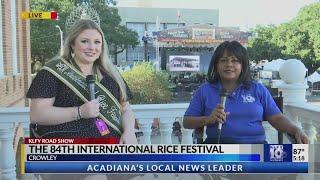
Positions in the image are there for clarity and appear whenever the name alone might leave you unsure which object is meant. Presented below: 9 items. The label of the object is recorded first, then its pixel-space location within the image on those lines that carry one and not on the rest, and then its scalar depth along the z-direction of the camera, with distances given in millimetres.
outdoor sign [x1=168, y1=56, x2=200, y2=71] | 33062
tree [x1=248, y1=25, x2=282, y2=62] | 49881
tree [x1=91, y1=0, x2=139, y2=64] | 31938
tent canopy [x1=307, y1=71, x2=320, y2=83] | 35844
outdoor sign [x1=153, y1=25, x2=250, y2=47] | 32906
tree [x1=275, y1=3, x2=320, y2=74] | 42500
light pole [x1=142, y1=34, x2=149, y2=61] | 38188
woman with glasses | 2521
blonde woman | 2172
